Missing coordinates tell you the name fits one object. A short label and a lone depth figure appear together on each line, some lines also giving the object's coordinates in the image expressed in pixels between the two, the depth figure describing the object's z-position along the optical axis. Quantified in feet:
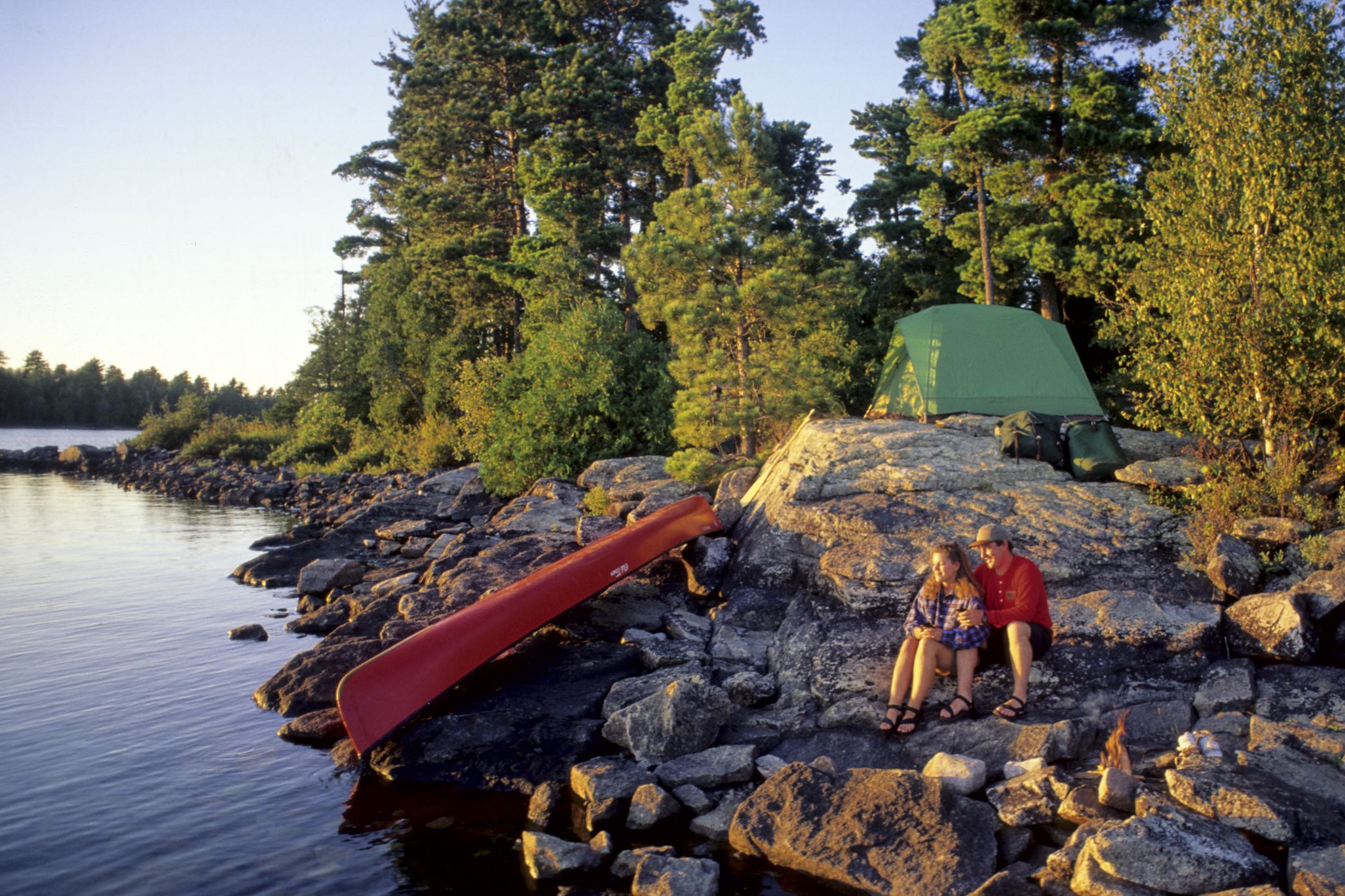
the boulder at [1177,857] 14.01
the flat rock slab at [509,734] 21.15
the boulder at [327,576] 42.47
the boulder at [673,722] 20.59
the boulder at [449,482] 67.62
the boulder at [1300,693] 19.81
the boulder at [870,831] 15.57
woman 20.56
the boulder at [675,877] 15.38
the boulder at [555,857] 16.56
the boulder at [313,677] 26.37
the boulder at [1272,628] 21.08
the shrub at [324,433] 114.11
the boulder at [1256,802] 15.10
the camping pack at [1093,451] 31.71
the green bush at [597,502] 44.98
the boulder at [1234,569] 23.88
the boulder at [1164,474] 29.76
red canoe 22.52
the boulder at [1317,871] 13.25
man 20.43
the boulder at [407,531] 55.72
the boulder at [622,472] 48.42
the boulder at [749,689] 23.17
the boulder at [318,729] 24.36
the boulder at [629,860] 16.35
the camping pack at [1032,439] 32.81
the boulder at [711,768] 19.39
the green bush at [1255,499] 25.90
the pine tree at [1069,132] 57.57
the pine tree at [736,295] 44.14
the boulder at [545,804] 18.79
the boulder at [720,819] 17.63
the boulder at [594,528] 36.96
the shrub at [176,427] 154.20
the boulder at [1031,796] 16.74
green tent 42.52
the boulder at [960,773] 17.72
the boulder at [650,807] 18.12
